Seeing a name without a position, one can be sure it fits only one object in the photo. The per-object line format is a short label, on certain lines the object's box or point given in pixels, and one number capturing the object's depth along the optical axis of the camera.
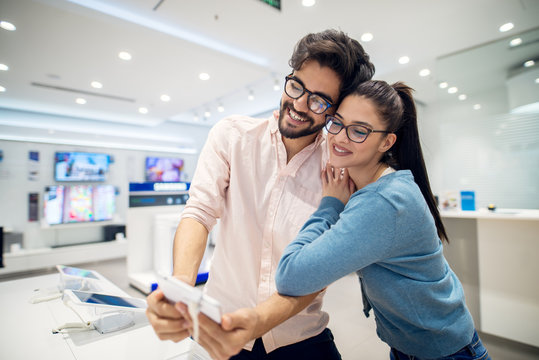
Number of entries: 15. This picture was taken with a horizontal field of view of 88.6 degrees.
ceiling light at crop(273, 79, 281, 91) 5.38
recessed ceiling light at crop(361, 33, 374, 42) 3.82
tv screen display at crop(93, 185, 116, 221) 7.14
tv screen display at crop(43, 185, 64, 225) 6.57
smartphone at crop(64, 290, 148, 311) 1.17
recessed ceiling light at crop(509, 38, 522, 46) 3.90
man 0.98
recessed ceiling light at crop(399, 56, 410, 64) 4.53
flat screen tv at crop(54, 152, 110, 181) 6.89
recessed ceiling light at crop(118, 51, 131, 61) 3.97
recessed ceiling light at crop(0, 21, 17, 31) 3.20
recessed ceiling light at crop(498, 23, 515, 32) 3.71
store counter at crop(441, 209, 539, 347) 2.77
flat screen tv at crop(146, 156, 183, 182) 8.47
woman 0.72
